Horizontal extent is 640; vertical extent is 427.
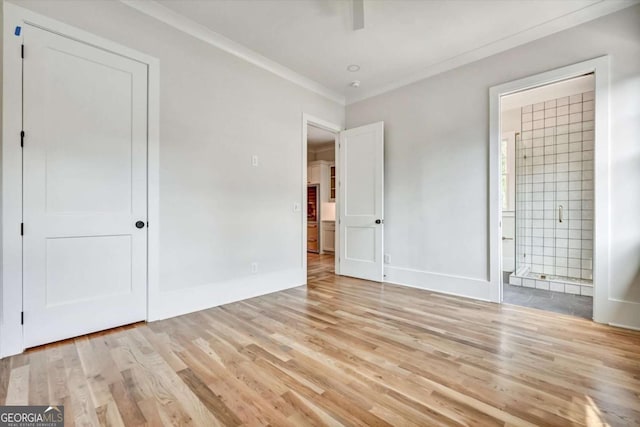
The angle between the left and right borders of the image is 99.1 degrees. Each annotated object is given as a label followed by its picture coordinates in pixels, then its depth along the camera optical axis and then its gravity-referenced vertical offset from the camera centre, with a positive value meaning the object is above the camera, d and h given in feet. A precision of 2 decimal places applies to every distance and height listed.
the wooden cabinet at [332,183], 24.41 +2.61
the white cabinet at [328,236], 23.63 -2.10
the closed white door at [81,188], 6.74 +0.60
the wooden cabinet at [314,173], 24.23 +3.51
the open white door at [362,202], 13.46 +0.55
